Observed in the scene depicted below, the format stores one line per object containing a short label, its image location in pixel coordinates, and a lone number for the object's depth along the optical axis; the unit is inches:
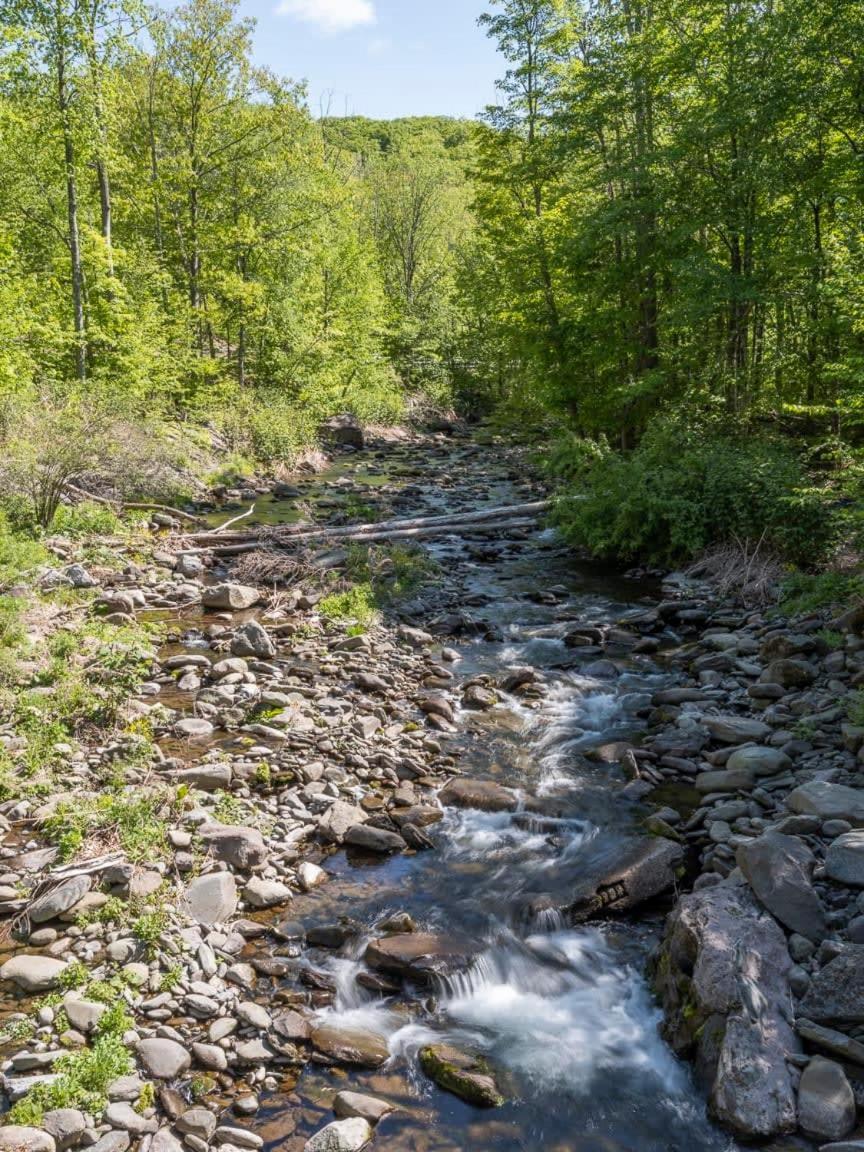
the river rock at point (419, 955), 212.1
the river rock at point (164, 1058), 173.2
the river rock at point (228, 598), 471.2
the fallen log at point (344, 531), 597.6
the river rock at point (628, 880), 234.4
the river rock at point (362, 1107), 170.2
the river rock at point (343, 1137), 160.6
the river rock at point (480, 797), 290.2
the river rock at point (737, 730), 313.6
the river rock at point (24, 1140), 148.9
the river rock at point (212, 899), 221.9
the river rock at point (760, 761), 284.8
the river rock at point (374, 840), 263.0
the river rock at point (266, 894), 233.3
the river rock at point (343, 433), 1181.0
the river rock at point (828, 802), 231.9
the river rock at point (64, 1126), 153.9
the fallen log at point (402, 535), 577.6
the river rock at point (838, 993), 168.7
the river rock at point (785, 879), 196.1
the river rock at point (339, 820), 266.4
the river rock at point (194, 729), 318.3
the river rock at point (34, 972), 192.1
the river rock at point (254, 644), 403.9
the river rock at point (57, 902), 213.2
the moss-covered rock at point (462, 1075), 176.6
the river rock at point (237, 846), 243.8
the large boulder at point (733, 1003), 161.8
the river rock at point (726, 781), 281.6
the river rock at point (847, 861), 205.6
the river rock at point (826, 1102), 154.3
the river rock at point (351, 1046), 185.3
